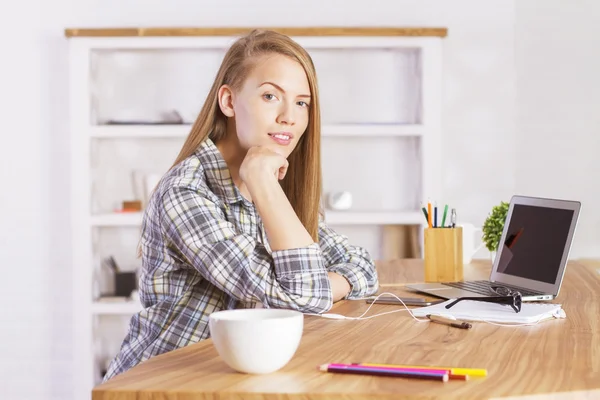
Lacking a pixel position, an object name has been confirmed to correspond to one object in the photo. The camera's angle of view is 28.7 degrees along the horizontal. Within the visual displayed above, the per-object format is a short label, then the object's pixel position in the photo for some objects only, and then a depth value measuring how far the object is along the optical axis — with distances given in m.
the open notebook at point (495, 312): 2.18
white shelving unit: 4.90
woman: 2.22
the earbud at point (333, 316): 2.23
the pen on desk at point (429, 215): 2.95
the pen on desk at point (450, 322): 2.11
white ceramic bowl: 1.68
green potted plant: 3.11
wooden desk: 1.63
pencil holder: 2.88
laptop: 2.51
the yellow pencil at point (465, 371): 1.70
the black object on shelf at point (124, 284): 5.13
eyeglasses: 2.25
